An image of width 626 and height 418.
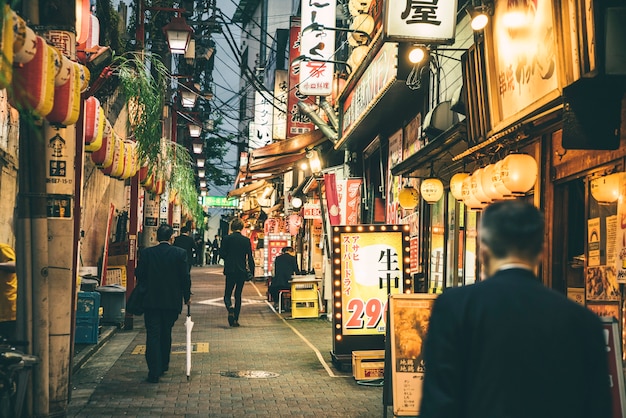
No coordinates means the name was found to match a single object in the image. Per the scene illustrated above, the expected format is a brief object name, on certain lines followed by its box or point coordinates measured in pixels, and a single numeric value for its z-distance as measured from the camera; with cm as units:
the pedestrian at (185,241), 2370
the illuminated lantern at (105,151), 1426
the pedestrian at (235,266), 1905
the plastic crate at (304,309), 2142
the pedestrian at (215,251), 6580
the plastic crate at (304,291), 2145
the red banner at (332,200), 1948
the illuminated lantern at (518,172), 898
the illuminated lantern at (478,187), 1005
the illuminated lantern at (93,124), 1261
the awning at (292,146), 2345
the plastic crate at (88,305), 1383
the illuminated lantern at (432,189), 1373
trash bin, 1778
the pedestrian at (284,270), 2355
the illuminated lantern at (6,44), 443
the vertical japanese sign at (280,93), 4288
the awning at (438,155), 1101
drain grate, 1196
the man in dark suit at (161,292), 1135
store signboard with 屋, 1147
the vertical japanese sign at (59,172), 844
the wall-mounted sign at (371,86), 1469
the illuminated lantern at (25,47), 602
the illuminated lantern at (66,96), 782
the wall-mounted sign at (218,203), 8688
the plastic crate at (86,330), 1408
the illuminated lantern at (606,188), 781
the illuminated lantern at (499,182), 926
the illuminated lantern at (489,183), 959
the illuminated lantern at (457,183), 1167
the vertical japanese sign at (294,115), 3050
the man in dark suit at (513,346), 334
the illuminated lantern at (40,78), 686
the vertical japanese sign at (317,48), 2128
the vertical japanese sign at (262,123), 5041
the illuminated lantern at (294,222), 3534
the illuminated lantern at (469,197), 1057
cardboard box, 1127
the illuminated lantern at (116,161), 1511
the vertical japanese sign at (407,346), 812
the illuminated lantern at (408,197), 1552
